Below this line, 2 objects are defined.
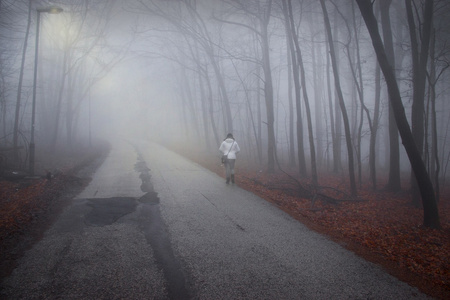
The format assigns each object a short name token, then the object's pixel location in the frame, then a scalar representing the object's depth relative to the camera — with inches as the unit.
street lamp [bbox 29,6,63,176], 397.7
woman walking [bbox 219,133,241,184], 377.4
